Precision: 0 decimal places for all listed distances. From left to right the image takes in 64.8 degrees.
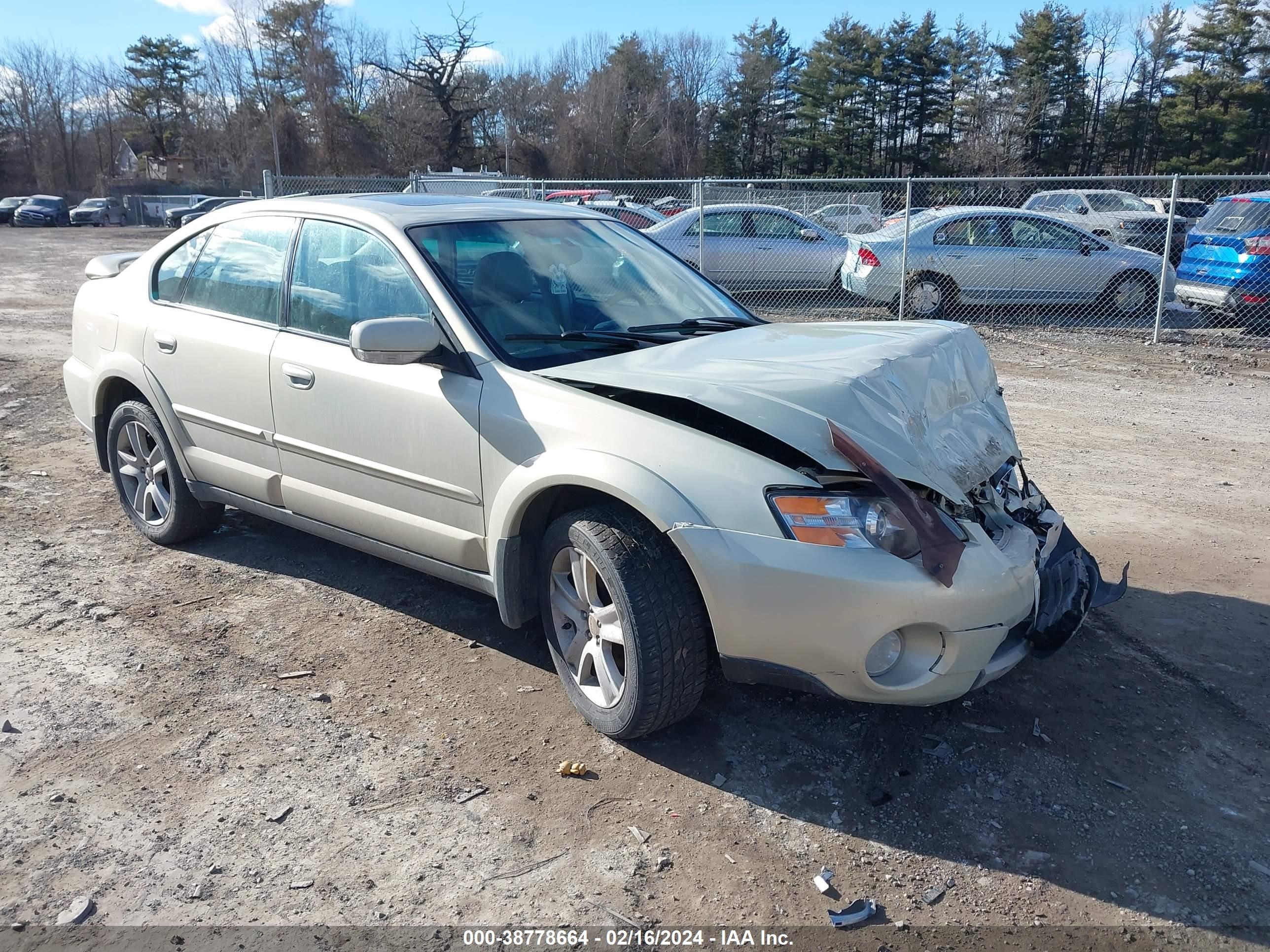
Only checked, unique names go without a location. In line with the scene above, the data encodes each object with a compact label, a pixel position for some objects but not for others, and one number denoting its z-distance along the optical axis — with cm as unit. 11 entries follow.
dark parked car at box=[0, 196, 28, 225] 4978
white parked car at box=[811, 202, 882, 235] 1748
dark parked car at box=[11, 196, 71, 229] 4650
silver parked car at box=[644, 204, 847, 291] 1494
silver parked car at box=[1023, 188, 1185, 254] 1661
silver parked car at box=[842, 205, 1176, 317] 1323
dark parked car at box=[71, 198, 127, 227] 4669
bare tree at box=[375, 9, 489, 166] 6009
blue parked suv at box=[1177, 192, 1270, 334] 1186
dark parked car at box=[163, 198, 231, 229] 3475
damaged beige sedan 298
